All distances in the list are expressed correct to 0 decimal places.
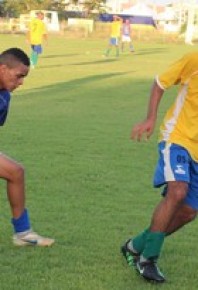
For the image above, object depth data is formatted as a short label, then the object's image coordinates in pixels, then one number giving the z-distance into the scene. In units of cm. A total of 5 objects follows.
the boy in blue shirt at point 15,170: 516
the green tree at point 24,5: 8481
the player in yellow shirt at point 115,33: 3703
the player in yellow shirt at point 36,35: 2624
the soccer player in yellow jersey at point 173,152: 477
